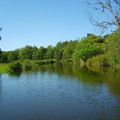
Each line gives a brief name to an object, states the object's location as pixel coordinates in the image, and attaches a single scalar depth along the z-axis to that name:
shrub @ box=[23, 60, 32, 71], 41.76
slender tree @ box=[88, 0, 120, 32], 6.62
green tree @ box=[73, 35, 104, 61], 43.90
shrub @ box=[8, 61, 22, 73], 32.43
